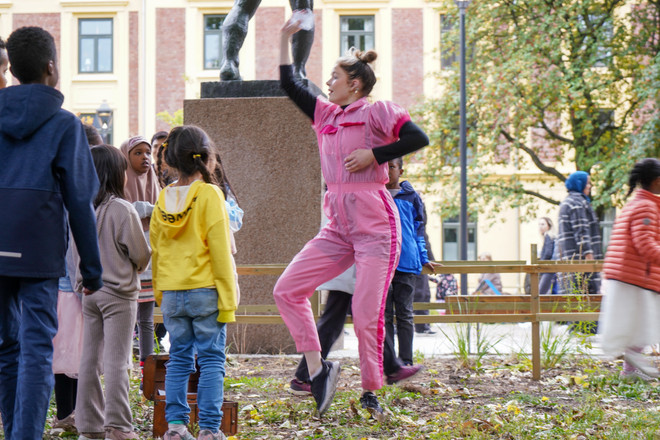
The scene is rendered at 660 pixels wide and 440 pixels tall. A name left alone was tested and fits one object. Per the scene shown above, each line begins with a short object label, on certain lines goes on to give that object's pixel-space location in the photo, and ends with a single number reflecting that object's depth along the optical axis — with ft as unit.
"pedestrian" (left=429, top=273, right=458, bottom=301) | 55.83
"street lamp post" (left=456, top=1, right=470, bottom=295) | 62.75
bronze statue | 26.25
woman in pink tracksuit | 16.25
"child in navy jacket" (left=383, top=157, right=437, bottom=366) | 20.85
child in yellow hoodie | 14.16
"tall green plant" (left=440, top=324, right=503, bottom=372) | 23.93
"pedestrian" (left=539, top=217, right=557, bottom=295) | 41.71
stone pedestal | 26.32
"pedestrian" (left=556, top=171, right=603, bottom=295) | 33.01
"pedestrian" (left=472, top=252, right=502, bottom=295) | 52.85
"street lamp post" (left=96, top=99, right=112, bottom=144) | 68.64
